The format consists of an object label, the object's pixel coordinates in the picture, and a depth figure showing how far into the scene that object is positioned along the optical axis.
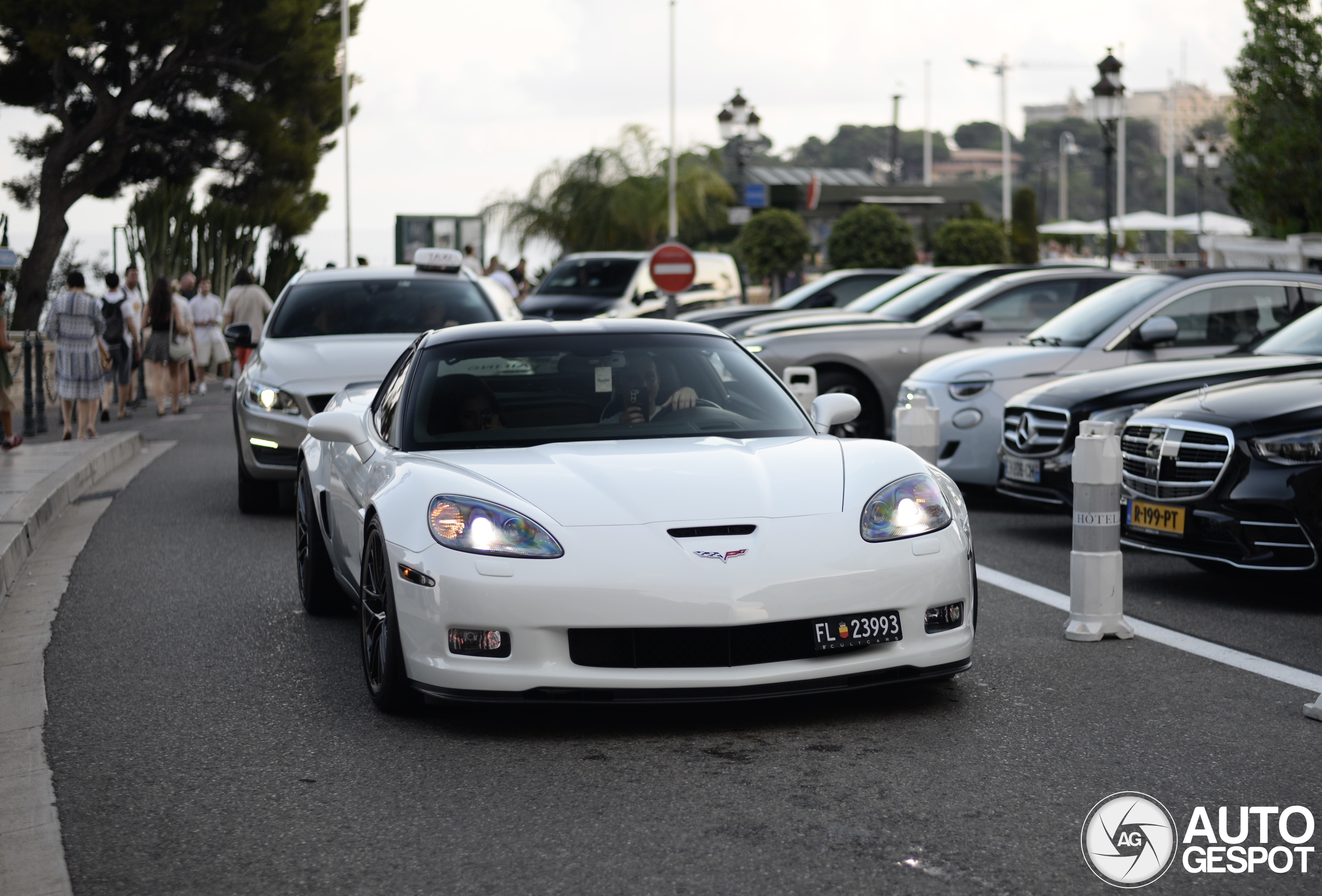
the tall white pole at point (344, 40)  44.88
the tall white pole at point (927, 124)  84.69
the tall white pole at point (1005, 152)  69.69
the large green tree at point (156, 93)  37.31
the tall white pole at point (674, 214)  46.88
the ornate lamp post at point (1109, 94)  26.06
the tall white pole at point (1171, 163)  84.87
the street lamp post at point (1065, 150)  97.07
